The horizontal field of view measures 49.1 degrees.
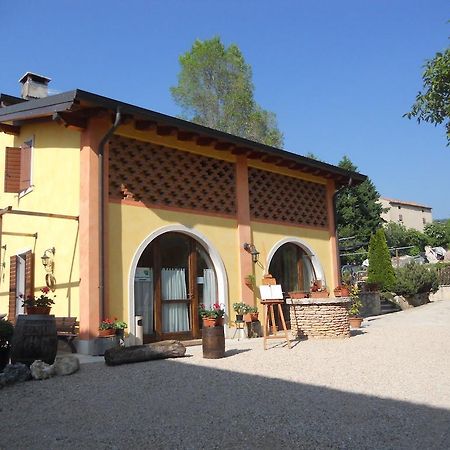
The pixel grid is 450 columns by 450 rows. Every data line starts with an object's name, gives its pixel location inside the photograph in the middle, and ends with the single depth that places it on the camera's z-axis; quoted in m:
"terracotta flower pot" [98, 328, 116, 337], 7.84
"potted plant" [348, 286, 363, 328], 11.37
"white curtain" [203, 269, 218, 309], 10.03
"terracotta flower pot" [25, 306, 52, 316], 6.98
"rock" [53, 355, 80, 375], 6.10
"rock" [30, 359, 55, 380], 5.88
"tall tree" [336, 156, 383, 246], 29.95
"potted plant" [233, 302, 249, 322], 10.13
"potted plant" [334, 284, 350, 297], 10.09
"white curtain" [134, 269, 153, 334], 8.86
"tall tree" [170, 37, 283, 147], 24.34
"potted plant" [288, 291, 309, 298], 9.51
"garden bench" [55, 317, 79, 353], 8.02
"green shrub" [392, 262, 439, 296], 17.47
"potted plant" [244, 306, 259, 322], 10.08
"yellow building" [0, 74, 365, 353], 8.30
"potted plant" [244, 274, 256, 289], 10.54
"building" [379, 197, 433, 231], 55.66
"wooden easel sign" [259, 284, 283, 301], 8.57
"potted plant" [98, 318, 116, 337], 7.84
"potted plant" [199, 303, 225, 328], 7.41
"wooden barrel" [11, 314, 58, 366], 6.34
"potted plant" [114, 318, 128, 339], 7.95
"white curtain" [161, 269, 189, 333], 9.30
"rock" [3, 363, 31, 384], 5.68
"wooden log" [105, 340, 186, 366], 6.70
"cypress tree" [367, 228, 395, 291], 17.98
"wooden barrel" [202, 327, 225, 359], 7.20
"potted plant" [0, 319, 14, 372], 6.05
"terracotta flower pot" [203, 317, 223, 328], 7.40
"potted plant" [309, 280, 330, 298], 9.58
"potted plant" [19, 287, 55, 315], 6.99
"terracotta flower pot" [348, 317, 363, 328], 11.34
